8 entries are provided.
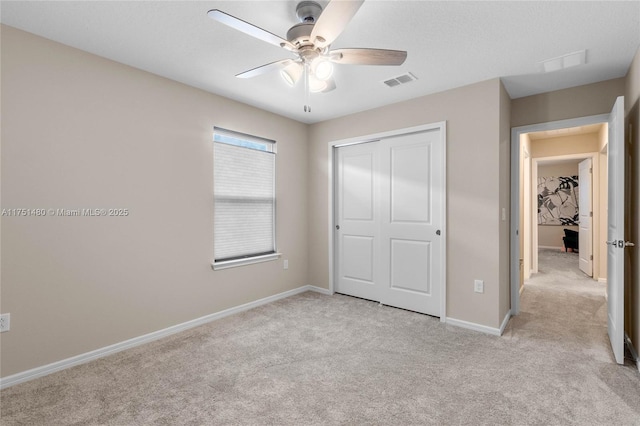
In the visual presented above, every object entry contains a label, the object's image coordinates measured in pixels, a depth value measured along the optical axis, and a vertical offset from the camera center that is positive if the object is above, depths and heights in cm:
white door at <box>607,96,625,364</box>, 235 -14
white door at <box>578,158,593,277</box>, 525 -14
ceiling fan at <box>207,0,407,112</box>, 154 +96
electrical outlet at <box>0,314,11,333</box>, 211 -75
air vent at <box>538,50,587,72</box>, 249 +126
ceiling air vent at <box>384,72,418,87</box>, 294 +129
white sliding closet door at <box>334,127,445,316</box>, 345 -11
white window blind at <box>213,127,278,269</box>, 350 +17
